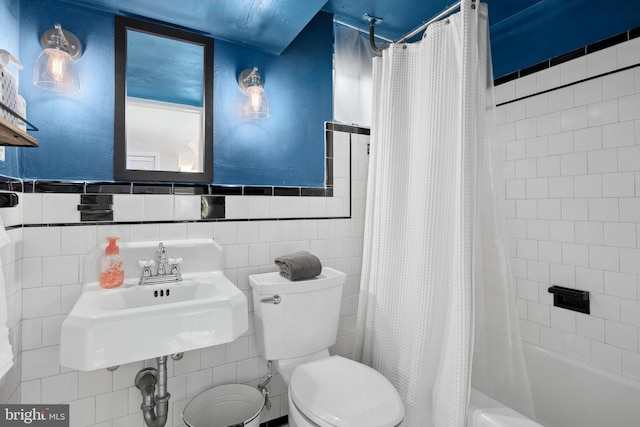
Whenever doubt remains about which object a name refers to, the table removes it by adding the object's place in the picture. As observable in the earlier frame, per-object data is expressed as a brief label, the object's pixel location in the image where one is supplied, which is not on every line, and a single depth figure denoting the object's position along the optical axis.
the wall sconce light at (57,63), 1.30
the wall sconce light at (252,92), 1.71
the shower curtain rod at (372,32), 1.71
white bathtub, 1.29
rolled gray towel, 1.59
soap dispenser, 1.37
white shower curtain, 1.29
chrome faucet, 1.43
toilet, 1.20
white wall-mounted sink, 0.99
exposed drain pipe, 1.33
